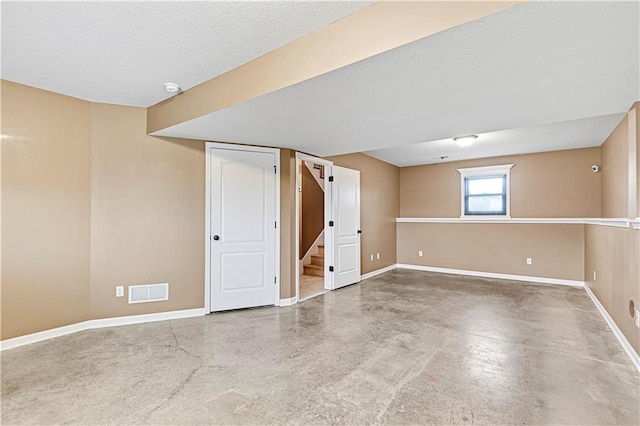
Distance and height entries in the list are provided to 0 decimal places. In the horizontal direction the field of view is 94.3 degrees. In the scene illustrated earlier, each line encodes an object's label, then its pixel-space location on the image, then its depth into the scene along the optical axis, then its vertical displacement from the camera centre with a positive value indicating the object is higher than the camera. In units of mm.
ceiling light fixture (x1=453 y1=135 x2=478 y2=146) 4471 +1153
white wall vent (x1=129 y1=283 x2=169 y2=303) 3434 -940
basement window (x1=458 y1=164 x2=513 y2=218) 5969 +488
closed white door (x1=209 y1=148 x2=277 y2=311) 3836 -204
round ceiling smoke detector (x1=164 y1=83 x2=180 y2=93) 2764 +1191
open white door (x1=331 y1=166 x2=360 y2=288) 5078 -197
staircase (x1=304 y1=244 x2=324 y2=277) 6309 -1143
